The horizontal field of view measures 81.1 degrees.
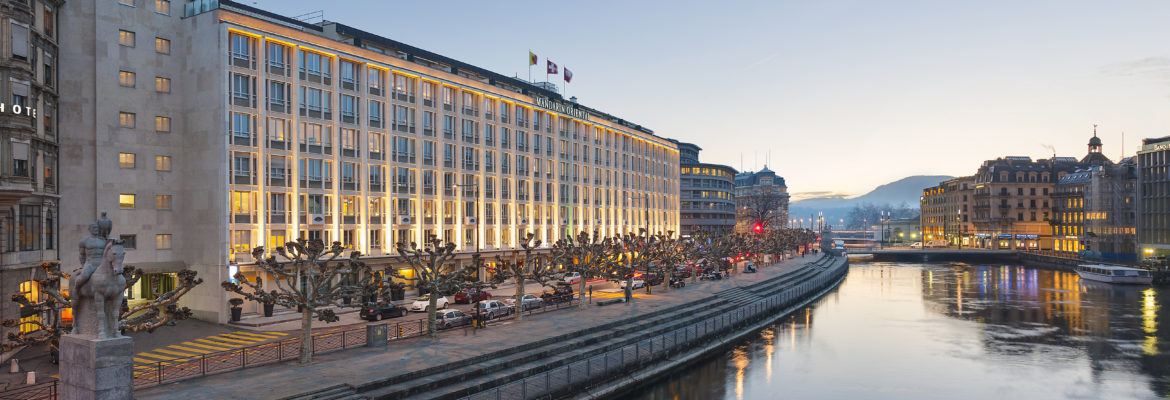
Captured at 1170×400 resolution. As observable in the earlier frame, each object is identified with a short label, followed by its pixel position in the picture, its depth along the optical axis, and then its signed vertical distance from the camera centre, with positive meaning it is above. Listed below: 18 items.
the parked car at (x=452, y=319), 47.28 -7.64
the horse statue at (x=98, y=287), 21.58 -2.37
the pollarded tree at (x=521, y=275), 50.22 -4.95
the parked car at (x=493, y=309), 52.56 -7.72
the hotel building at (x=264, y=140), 52.84 +6.38
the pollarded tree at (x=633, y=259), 64.44 -5.20
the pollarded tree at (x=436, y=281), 42.53 -4.48
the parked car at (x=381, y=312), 53.09 -8.02
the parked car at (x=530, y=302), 56.91 -7.76
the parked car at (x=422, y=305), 58.44 -8.15
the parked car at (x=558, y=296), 59.31 -7.60
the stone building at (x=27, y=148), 38.16 +3.91
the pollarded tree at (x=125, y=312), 27.94 -4.04
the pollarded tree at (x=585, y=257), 59.06 -4.32
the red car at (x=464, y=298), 64.38 -8.23
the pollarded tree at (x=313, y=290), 35.06 -4.29
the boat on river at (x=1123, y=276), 110.62 -11.15
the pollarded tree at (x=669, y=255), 75.19 -5.26
